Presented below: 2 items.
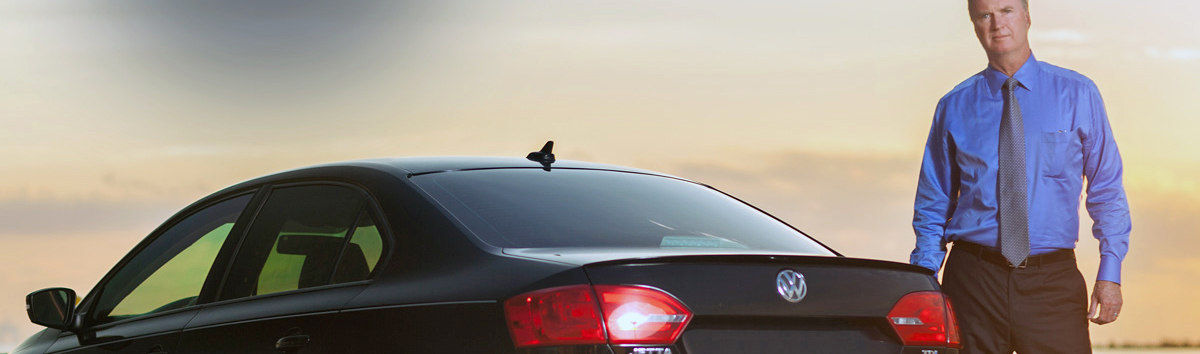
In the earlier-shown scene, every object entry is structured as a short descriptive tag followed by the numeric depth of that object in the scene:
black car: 5.36
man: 8.63
